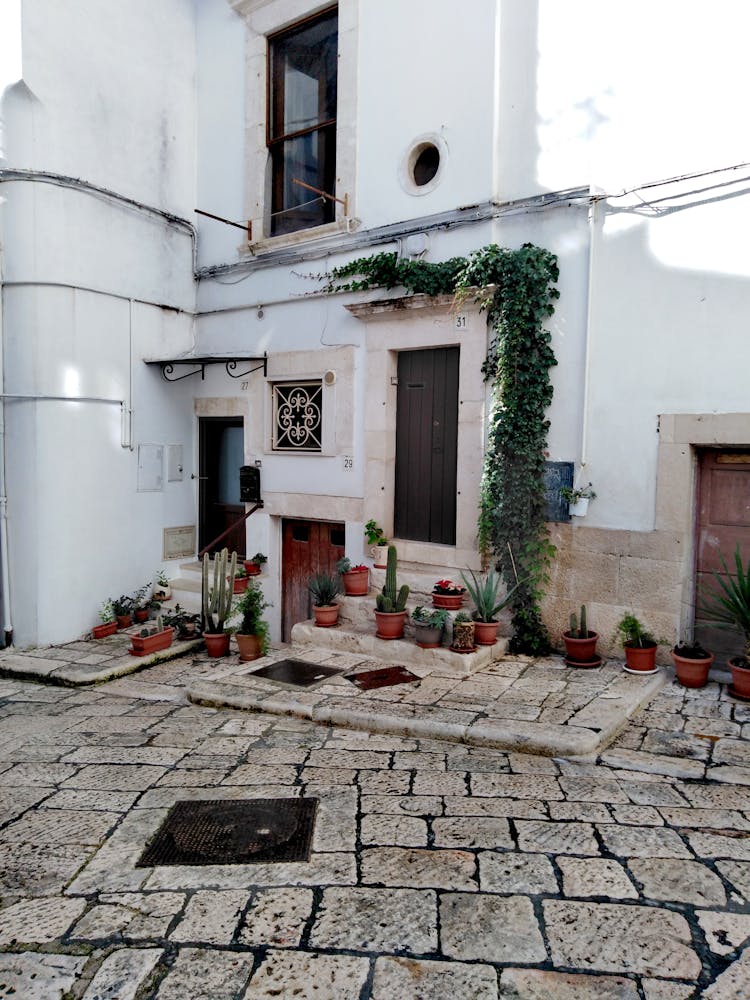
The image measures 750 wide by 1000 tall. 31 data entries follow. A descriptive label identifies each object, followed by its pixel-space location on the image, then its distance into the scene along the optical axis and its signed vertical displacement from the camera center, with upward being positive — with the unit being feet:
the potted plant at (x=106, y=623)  25.93 -6.41
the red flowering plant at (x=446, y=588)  21.97 -4.11
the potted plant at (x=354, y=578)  24.02 -4.22
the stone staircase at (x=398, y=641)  20.36 -5.65
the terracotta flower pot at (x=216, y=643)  23.61 -6.32
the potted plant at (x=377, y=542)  24.11 -3.02
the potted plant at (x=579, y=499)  20.38 -1.25
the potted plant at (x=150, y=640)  23.50 -6.31
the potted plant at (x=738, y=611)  17.47 -3.73
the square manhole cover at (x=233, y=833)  11.39 -6.35
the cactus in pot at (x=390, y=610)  21.67 -4.74
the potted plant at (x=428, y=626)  20.71 -4.96
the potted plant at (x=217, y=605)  23.61 -5.16
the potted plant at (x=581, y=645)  20.04 -5.23
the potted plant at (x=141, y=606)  27.48 -6.02
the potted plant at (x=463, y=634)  20.21 -5.03
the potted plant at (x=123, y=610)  26.81 -6.04
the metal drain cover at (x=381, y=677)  19.35 -6.15
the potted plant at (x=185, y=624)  25.26 -6.16
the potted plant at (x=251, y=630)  22.35 -5.59
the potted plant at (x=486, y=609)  20.82 -4.48
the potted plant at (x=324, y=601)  23.24 -4.87
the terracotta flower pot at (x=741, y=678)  17.43 -5.28
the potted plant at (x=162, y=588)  28.37 -5.55
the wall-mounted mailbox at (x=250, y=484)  27.78 -1.39
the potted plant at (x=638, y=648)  19.25 -5.07
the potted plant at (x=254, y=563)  27.35 -4.34
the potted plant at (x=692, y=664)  18.40 -5.23
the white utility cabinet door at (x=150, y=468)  28.09 -0.87
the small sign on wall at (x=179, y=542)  29.30 -3.91
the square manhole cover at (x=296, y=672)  19.97 -6.31
